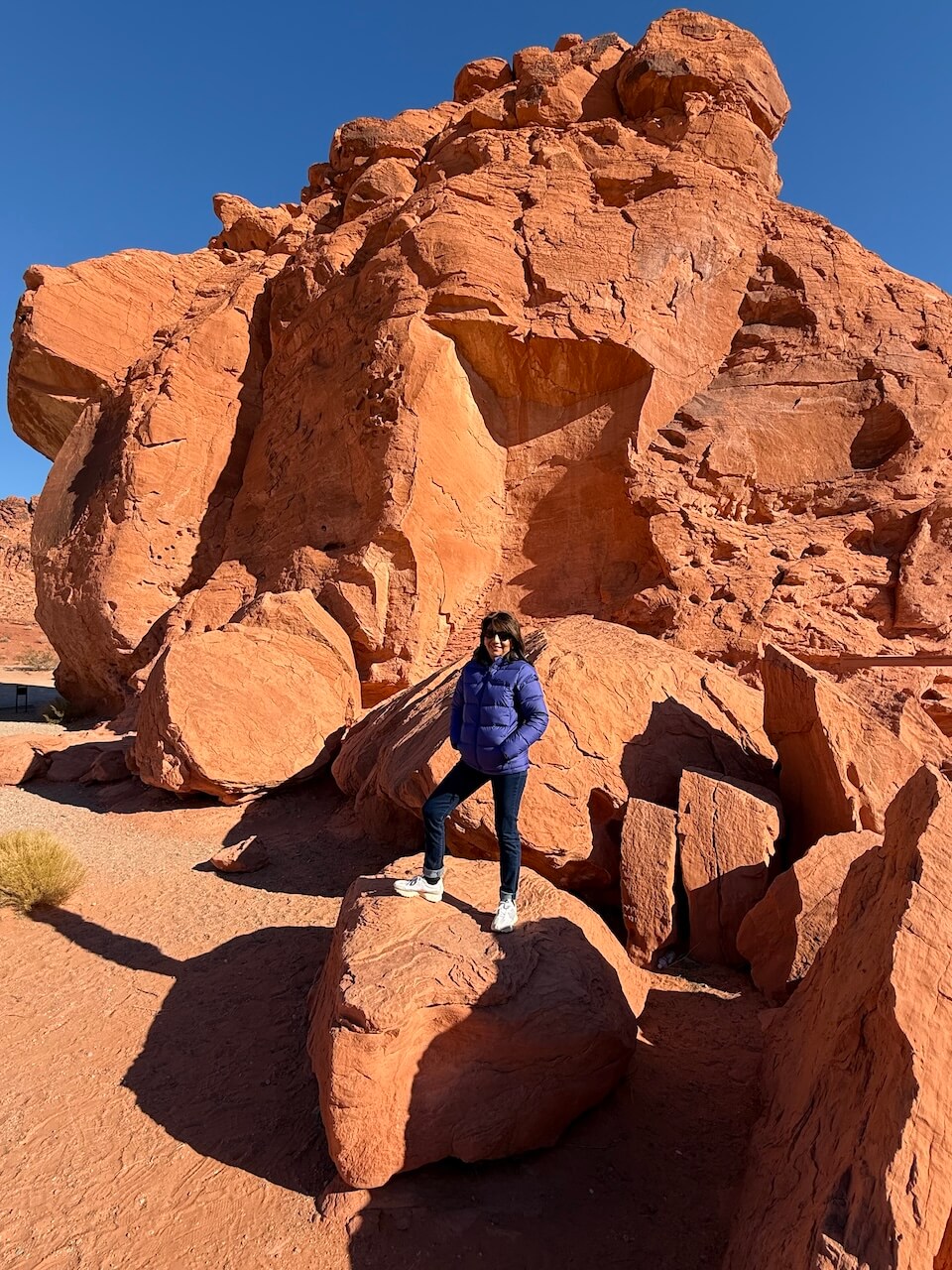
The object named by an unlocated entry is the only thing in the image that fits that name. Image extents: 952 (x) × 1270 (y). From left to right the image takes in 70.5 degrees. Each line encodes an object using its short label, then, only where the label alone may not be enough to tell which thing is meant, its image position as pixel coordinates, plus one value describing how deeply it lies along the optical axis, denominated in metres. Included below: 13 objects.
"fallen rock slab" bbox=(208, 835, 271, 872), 6.38
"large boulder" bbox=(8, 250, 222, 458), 14.44
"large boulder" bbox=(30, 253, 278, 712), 12.45
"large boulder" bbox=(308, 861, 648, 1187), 2.97
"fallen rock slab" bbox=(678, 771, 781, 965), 4.85
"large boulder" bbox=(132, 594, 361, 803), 7.73
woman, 3.82
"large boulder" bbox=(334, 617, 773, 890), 5.38
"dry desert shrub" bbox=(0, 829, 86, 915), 5.55
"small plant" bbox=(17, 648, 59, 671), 30.08
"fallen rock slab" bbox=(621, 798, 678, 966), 4.88
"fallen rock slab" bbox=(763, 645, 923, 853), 4.92
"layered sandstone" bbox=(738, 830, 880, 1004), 4.13
